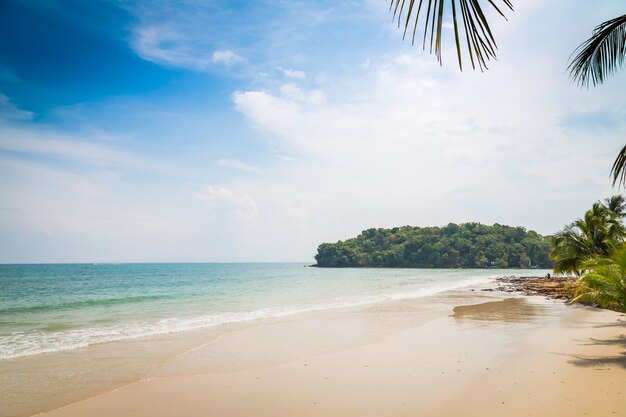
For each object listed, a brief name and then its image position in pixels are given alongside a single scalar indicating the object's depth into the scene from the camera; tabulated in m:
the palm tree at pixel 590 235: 26.54
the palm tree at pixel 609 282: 8.17
